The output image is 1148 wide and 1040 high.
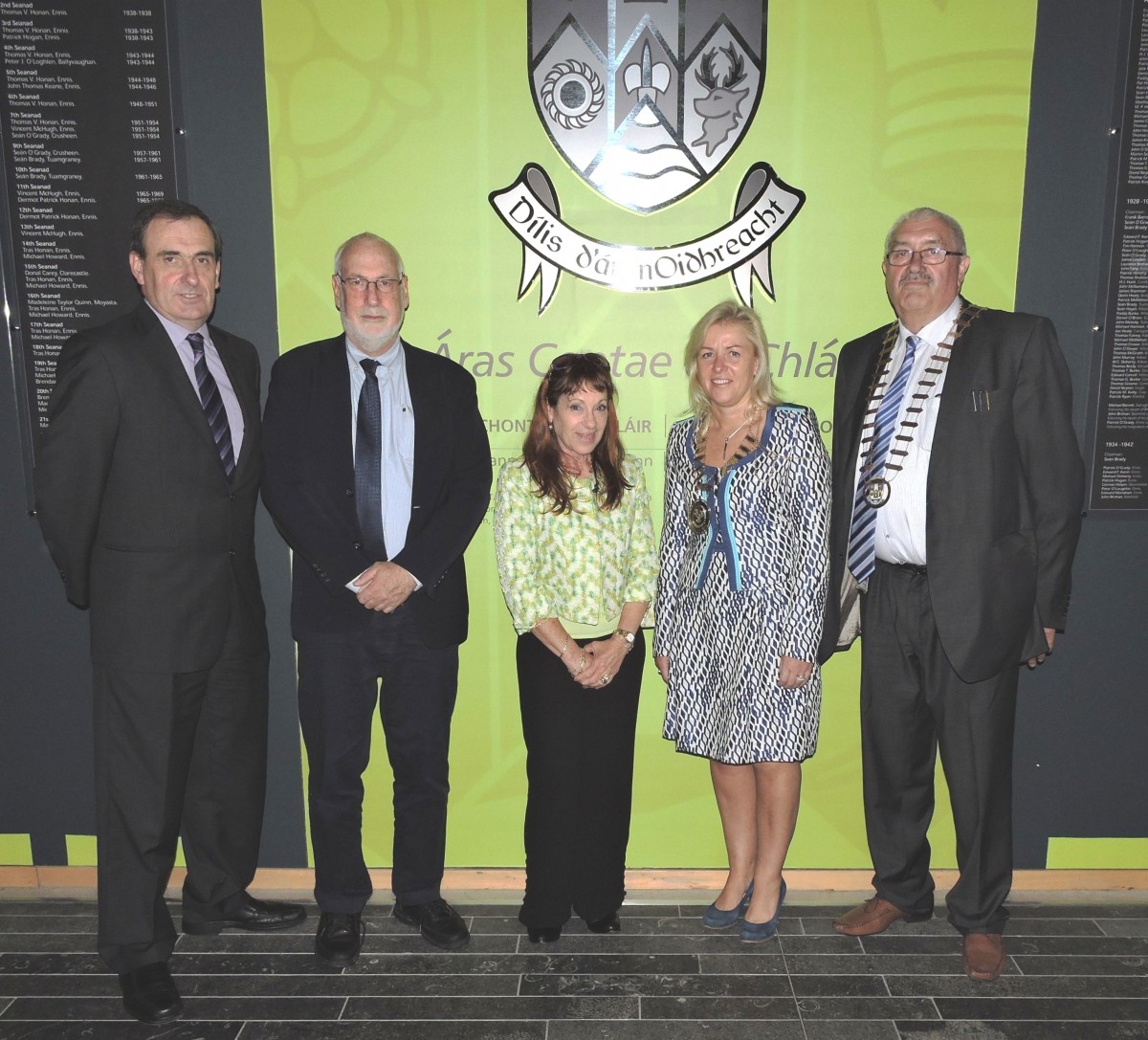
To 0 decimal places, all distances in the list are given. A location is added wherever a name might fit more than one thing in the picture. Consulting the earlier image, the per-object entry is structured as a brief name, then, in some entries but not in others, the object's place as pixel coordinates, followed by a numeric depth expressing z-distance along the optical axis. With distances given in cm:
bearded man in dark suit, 262
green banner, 281
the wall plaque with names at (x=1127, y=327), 283
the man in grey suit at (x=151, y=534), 246
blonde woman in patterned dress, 258
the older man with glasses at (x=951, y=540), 252
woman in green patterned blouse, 263
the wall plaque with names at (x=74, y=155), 282
